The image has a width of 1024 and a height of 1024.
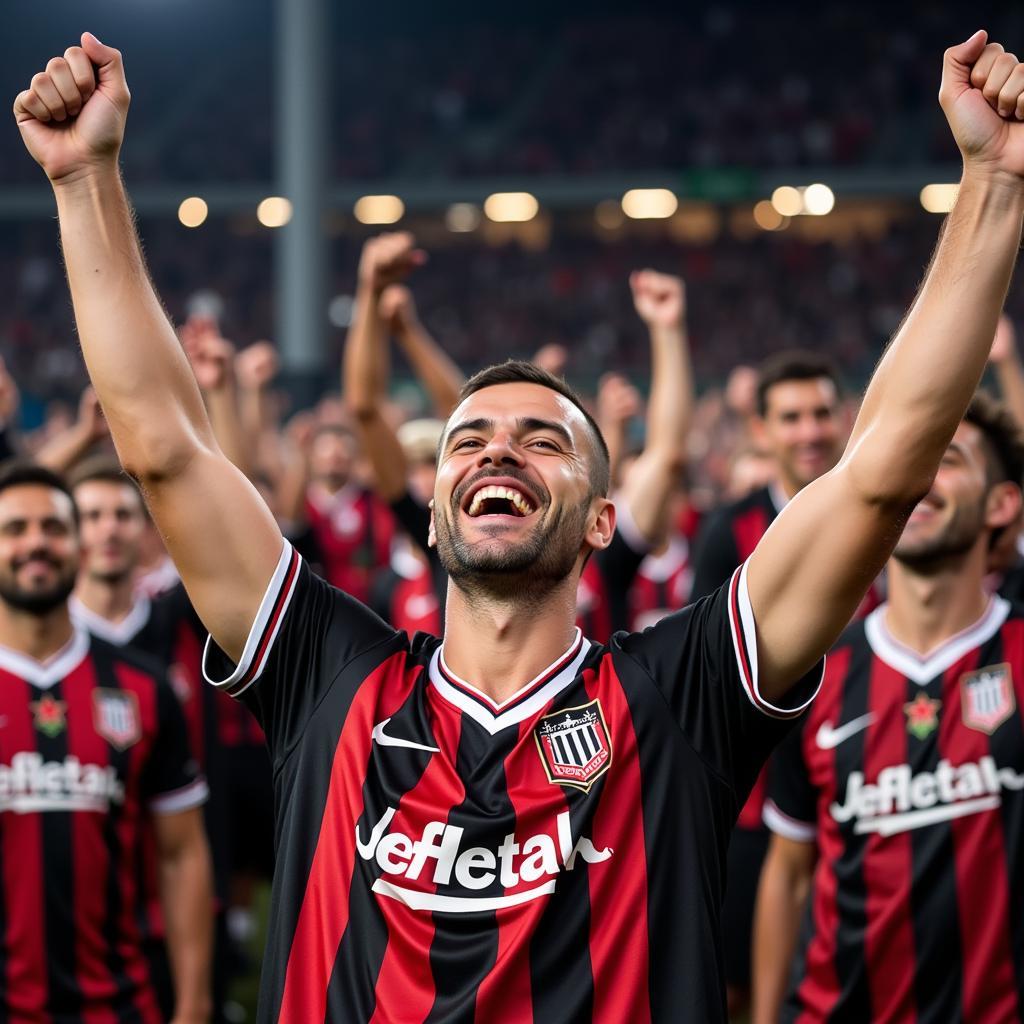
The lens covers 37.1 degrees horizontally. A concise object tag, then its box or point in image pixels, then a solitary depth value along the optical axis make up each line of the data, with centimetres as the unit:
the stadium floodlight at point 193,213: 3020
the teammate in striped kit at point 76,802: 380
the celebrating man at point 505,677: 228
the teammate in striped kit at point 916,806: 333
